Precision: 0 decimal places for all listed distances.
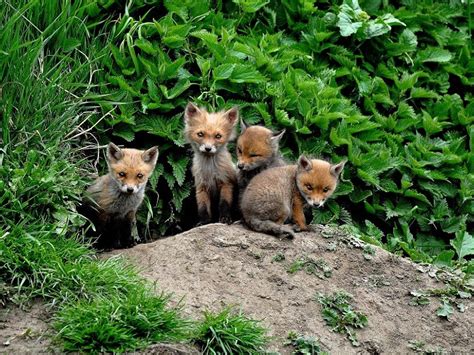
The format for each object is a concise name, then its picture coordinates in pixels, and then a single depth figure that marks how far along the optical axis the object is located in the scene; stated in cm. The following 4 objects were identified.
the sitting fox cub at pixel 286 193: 1527
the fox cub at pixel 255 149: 1614
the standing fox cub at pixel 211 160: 1606
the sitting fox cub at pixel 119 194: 1521
